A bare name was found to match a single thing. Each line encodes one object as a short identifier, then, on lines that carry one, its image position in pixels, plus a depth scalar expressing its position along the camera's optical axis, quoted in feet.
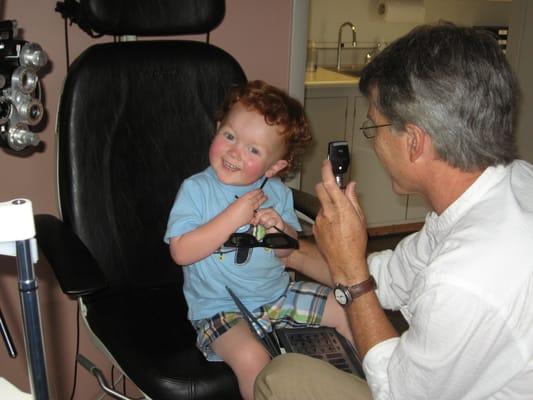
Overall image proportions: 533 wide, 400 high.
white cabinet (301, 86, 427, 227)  10.32
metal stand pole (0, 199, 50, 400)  2.06
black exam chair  4.34
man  3.10
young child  4.30
